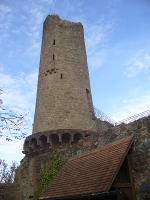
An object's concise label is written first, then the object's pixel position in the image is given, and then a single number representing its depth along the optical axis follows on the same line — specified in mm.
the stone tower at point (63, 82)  13299
